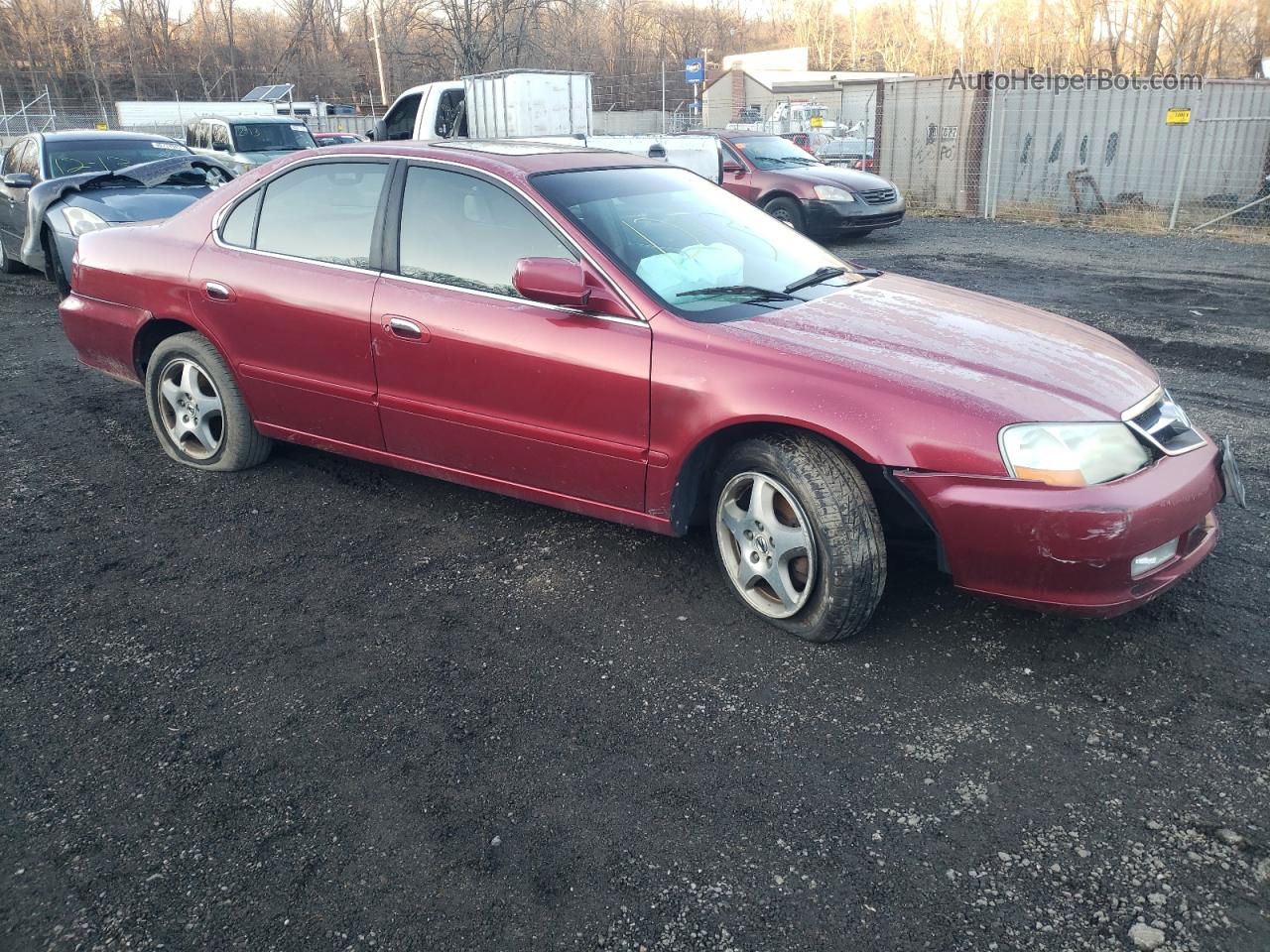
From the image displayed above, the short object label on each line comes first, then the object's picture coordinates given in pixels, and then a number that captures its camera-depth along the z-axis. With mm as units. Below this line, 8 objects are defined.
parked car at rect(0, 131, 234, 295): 8594
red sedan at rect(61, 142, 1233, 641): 2932
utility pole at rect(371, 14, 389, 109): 41344
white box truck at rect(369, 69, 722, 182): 13328
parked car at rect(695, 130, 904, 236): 13219
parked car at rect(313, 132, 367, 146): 22569
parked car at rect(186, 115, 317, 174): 16719
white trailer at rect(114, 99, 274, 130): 33906
